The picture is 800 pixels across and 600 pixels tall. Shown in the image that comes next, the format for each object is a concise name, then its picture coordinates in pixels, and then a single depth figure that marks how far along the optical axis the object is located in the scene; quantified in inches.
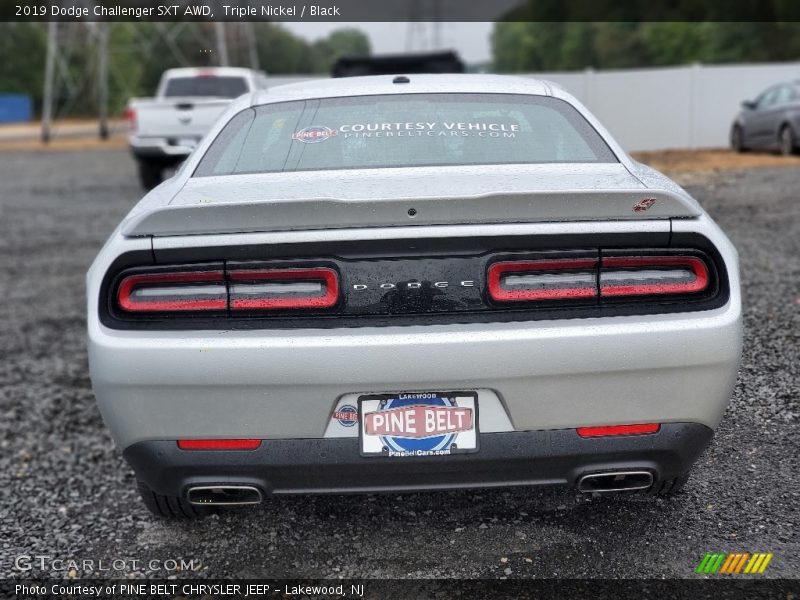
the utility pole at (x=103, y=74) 1279.5
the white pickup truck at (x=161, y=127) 538.9
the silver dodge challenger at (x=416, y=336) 96.7
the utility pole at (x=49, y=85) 1210.6
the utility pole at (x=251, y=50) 1362.7
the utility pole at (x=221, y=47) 1147.9
